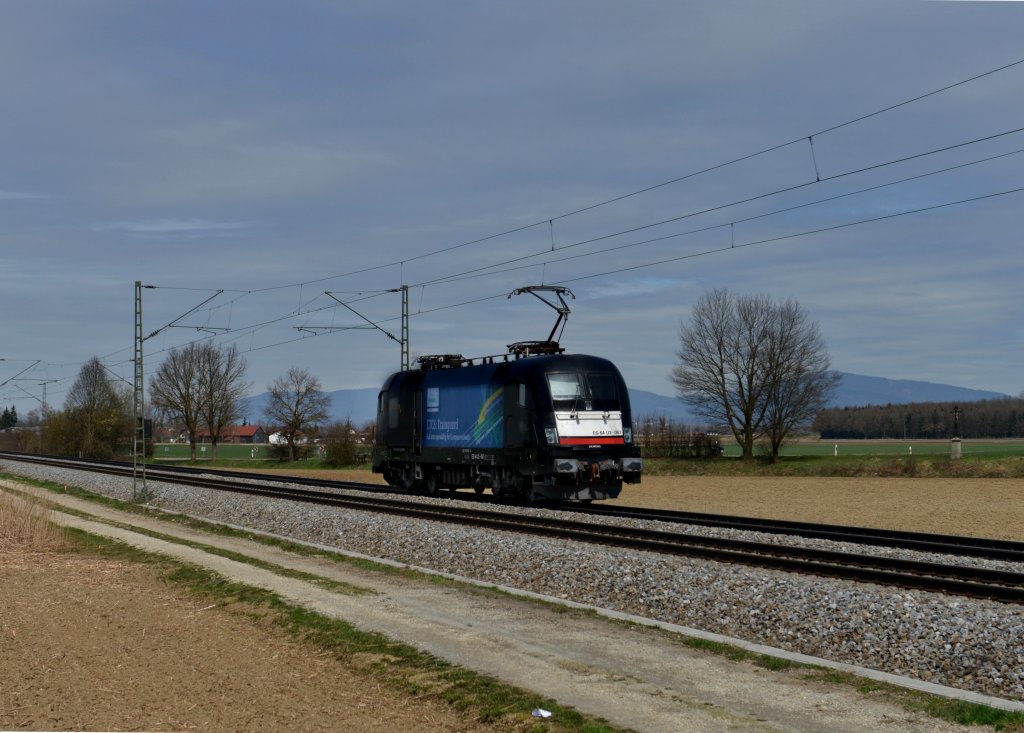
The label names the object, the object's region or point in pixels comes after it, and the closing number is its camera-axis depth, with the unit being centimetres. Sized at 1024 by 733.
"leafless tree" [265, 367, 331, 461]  8731
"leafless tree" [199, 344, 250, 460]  9731
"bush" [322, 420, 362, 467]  7400
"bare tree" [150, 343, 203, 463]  9694
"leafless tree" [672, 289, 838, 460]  6925
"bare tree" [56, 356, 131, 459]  9619
